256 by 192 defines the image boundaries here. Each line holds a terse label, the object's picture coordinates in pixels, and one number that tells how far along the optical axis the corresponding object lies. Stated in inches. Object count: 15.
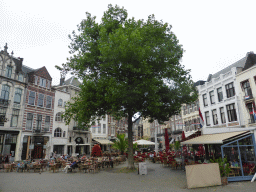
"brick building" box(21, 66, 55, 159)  1120.2
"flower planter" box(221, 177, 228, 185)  361.1
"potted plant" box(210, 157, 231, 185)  364.1
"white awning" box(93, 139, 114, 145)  1518.5
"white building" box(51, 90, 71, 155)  1309.1
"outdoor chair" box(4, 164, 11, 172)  655.8
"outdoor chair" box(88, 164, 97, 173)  585.0
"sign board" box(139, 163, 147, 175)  516.7
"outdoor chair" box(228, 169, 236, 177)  389.3
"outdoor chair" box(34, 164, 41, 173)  640.3
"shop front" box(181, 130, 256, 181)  386.9
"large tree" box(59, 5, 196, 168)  496.1
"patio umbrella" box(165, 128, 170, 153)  845.5
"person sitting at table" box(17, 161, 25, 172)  653.3
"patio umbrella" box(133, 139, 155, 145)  1014.8
